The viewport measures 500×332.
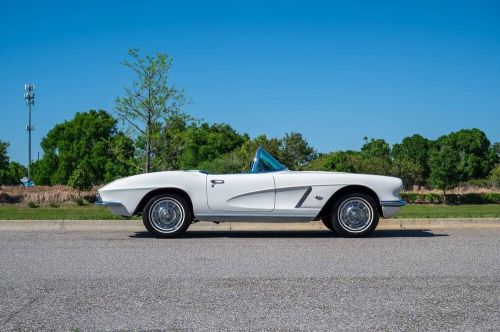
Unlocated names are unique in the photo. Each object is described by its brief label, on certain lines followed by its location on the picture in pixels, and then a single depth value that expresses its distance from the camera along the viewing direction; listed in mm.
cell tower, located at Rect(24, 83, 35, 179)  69000
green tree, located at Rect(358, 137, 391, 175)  73562
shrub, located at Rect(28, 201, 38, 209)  34441
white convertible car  8828
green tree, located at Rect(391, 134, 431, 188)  102656
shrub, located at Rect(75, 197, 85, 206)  37969
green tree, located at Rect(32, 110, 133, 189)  59969
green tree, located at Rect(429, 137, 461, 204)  57000
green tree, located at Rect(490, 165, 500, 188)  75375
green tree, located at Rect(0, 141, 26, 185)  55262
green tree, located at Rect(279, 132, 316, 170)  51562
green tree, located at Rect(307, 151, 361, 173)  63453
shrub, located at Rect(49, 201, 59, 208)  35244
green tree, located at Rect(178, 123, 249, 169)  77525
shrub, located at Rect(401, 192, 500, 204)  51600
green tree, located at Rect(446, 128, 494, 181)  97375
